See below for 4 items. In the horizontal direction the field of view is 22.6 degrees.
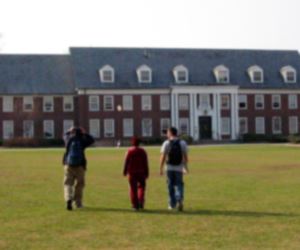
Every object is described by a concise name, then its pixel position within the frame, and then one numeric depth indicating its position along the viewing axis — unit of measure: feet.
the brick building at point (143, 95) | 244.83
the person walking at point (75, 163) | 54.34
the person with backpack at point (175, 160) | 53.11
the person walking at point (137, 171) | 53.57
